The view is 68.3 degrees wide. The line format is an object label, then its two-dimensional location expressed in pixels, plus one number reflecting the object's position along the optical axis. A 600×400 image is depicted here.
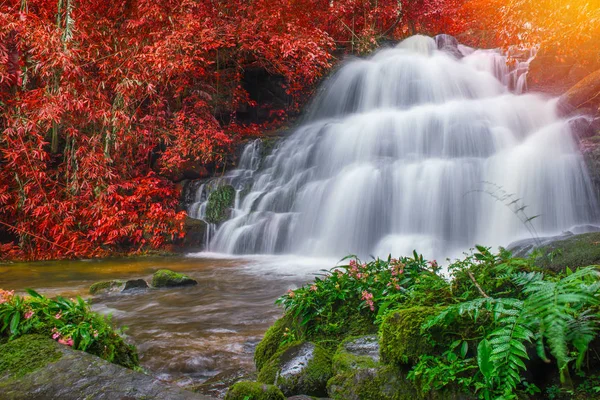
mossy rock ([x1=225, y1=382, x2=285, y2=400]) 2.56
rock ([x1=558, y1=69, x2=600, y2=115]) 9.88
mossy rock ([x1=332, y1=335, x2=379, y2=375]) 2.68
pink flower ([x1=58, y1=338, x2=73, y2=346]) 2.57
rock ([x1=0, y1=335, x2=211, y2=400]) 1.92
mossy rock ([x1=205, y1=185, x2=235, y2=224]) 12.77
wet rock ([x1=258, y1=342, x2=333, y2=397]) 2.88
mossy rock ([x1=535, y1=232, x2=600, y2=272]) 4.45
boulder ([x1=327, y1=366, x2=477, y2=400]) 2.32
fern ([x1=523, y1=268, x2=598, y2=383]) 1.55
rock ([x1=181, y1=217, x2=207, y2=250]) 12.20
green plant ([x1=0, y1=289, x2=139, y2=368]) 2.61
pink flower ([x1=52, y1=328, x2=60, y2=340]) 2.60
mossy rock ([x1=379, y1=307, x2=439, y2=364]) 2.29
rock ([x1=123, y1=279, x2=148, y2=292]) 7.08
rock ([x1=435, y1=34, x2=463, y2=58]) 17.77
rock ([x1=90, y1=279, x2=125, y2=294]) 7.08
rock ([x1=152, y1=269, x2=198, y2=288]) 7.36
